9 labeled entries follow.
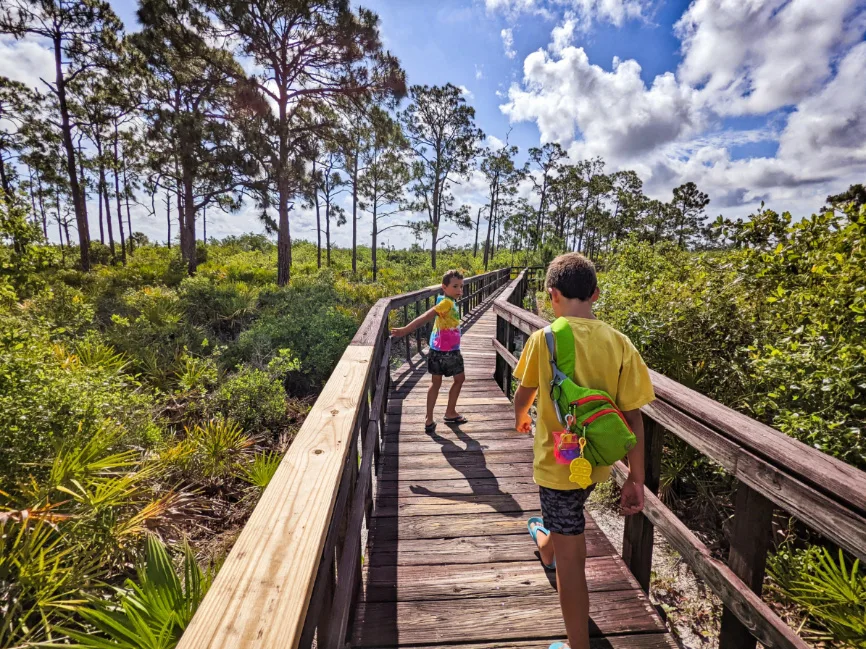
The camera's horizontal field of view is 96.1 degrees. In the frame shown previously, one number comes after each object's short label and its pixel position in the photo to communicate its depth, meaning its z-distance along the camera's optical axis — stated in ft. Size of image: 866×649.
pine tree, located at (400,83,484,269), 90.84
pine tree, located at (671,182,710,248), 167.32
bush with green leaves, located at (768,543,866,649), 6.75
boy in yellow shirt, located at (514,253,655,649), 5.44
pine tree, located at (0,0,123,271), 46.06
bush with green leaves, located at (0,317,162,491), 10.66
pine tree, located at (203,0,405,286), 38.88
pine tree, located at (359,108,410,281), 73.69
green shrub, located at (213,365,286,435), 18.03
